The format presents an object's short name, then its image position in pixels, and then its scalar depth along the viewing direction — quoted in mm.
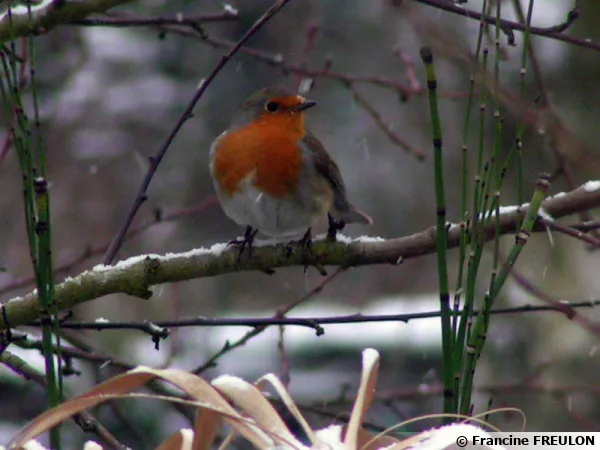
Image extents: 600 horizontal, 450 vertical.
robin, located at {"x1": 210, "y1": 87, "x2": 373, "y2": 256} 6797
